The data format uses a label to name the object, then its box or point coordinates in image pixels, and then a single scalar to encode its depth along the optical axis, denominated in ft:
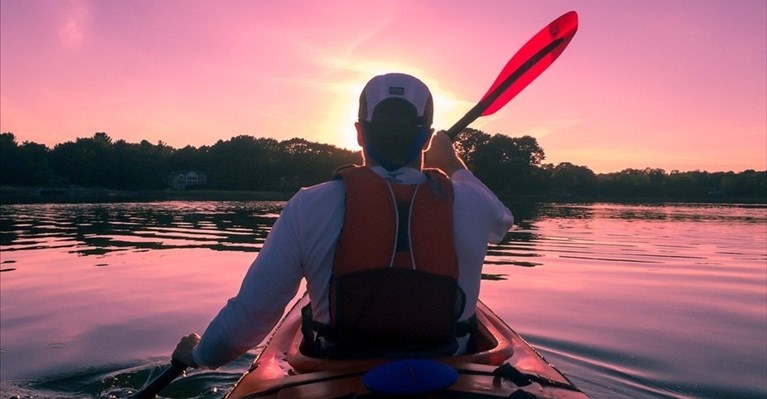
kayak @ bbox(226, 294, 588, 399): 6.35
